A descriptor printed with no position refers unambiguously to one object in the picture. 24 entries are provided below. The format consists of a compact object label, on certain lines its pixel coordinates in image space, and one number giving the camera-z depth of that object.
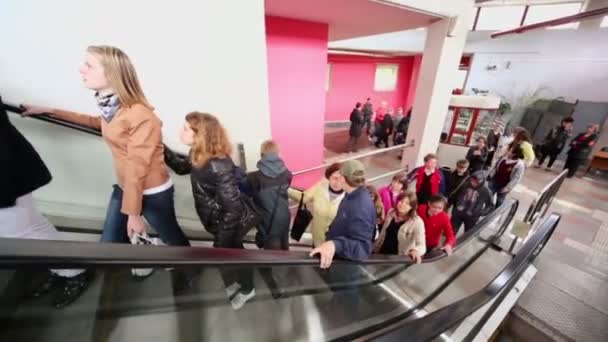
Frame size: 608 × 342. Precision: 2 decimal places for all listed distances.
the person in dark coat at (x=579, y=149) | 5.19
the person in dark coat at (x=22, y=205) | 0.91
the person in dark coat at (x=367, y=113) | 7.29
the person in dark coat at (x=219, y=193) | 1.22
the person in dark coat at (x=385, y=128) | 7.07
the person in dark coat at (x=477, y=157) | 3.56
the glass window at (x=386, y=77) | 10.73
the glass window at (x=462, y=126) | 5.35
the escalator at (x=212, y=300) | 0.56
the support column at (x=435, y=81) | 2.73
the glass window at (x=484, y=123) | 5.47
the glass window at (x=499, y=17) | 7.46
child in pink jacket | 2.46
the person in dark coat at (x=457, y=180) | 2.91
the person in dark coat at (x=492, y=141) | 4.27
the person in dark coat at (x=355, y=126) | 6.77
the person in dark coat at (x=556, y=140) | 5.59
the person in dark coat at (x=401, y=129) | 6.98
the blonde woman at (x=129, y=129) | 0.99
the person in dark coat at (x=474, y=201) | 2.69
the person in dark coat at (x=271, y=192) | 1.60
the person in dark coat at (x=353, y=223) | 1.09
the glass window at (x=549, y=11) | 6.68
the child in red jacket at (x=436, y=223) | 2.09
